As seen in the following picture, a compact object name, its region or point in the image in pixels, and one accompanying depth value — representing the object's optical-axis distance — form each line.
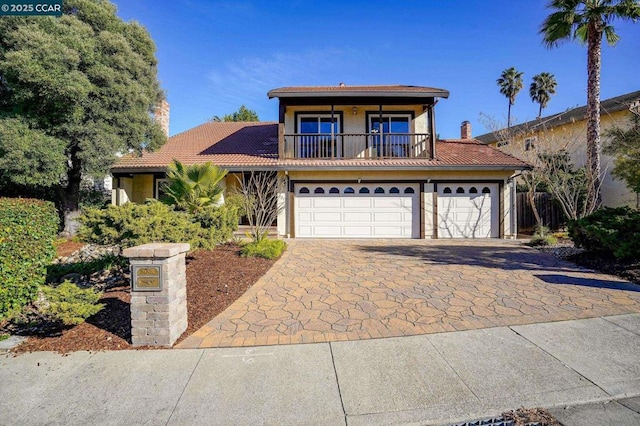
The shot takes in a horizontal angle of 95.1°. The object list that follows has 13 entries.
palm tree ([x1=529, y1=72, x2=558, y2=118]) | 27.64
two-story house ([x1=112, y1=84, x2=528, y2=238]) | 12.26
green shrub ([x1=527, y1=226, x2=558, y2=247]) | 10.15
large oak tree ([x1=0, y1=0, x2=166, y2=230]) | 8.79
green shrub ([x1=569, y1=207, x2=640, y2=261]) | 6.68
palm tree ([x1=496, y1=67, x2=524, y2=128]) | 28.84
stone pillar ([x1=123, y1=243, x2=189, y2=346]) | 3.60
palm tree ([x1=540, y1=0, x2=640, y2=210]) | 10.73
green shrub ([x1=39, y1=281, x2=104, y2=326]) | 3.65
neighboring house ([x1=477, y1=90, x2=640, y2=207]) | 14.73
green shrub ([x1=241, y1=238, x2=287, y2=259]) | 8.12
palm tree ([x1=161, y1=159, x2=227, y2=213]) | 7.92
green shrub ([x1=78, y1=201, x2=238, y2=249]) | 5.11
